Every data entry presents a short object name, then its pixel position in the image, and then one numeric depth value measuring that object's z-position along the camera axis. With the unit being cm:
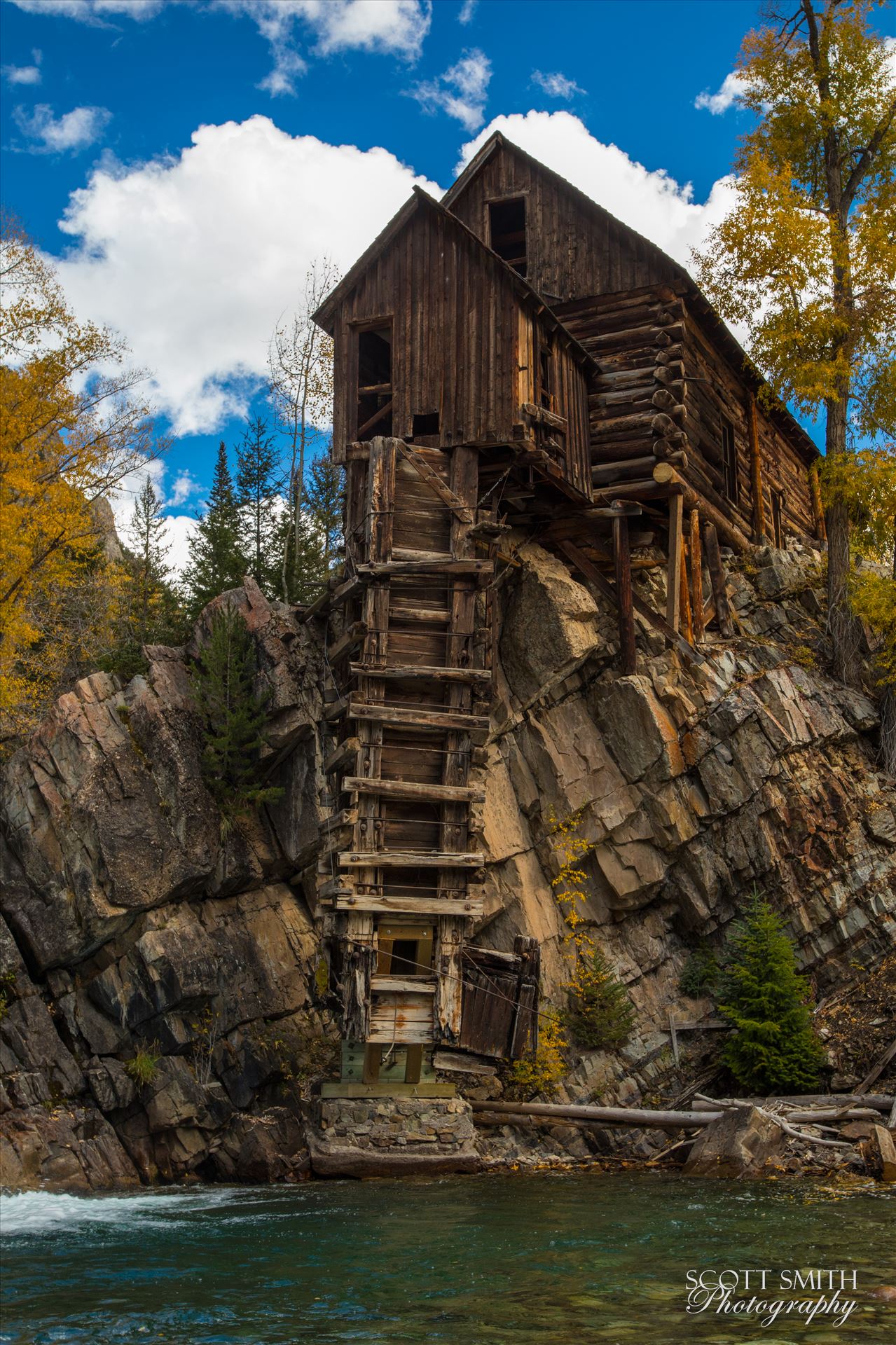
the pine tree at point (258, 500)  3481
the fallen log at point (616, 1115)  1780
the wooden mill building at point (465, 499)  1906
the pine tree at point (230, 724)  2319
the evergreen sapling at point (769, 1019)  1898
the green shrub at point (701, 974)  2202
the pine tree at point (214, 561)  2866
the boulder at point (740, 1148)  1564
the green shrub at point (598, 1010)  2141
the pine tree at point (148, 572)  3061
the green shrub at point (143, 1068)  2031
